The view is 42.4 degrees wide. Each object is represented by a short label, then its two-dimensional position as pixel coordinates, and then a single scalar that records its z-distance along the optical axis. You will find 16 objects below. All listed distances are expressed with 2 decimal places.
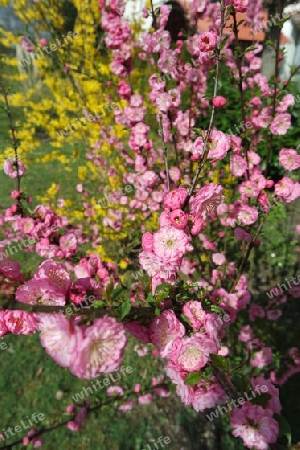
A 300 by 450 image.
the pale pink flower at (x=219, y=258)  0.74
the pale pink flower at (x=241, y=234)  0.57
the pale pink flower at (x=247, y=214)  0.50
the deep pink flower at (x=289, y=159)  0.50
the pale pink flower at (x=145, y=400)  0.74
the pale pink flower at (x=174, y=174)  0.68
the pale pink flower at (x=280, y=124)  0.52
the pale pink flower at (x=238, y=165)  0.50
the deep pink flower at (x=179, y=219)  0.28
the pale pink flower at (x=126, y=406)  0.73
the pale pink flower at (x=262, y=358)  0.66
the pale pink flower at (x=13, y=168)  0.55
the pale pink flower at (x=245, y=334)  0.74
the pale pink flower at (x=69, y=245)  0.49
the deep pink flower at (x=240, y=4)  0.36
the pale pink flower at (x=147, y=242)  0.29
